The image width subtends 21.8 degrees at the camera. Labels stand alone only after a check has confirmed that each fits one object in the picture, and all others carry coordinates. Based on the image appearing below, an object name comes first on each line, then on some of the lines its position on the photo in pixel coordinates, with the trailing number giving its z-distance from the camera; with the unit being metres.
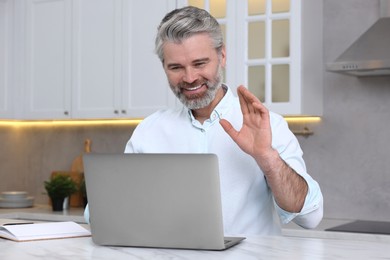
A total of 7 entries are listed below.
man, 3.05
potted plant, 6.10
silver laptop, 2.44
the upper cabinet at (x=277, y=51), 5.24
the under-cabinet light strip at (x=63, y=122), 6.46
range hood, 4.93
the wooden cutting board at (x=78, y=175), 6.38
